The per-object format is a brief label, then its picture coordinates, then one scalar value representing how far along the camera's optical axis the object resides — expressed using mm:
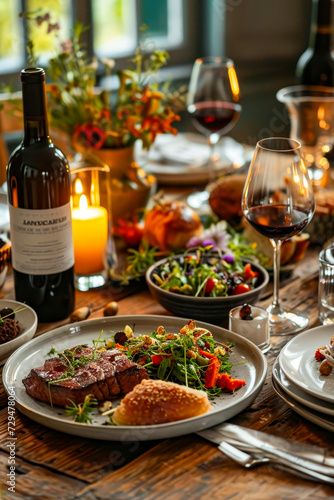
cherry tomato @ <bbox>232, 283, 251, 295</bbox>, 1377
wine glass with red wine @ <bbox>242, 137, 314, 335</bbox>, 1246
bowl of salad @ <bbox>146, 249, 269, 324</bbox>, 1334
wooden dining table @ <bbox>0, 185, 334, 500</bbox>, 868
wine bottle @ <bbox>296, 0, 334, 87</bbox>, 2172
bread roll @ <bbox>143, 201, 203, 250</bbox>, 1644
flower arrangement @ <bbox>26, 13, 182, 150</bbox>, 1771
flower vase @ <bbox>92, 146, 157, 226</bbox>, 1826
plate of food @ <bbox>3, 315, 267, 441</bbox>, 962
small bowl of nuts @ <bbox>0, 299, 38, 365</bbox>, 1205
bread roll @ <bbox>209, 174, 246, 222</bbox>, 1817
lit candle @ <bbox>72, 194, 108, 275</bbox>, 1563
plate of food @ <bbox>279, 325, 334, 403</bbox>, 1025
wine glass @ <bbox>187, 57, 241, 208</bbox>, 1972
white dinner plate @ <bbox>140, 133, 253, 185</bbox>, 2146
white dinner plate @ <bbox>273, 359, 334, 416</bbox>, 990
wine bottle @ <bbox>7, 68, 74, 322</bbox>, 1285
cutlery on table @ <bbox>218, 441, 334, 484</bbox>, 880
